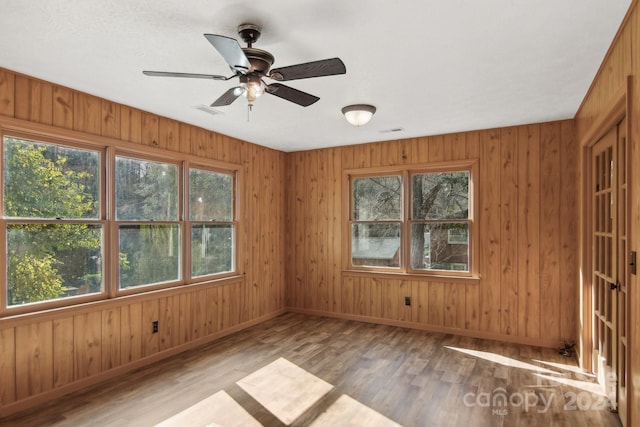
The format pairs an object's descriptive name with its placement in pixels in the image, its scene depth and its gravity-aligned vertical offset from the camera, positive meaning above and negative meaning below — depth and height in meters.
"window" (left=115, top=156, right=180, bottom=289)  3.64 -0.09
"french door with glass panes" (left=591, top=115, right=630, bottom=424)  2.58 -0.38
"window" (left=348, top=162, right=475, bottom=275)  4.80 -0.08
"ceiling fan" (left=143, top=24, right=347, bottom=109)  2.01 +0.85
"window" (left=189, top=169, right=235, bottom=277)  4.45 -0.11
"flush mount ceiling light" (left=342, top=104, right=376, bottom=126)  3.62 +1.01
